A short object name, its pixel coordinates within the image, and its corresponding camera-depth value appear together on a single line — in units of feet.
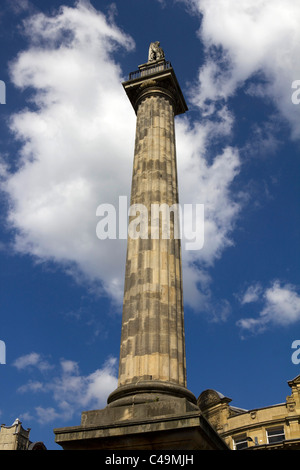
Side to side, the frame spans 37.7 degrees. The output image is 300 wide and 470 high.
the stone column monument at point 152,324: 34.60
